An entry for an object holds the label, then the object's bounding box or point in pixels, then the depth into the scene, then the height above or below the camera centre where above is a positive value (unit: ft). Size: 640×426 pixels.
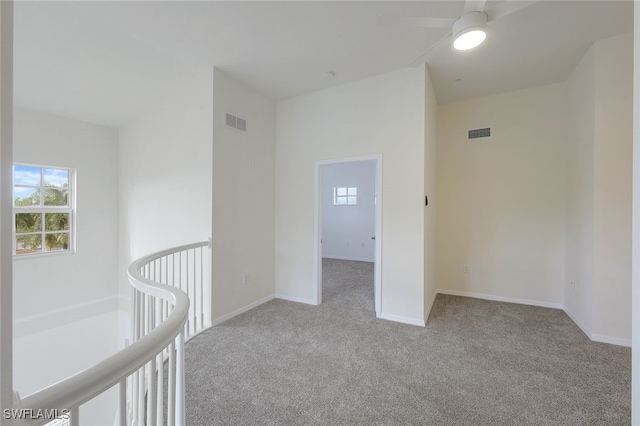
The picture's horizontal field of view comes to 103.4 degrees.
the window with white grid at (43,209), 12.52 +0.07
